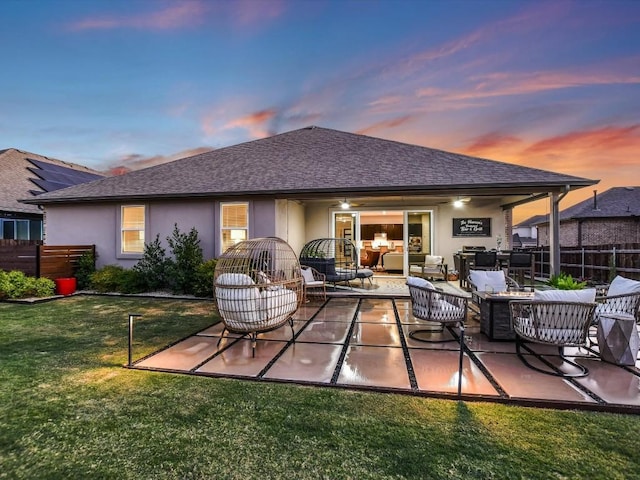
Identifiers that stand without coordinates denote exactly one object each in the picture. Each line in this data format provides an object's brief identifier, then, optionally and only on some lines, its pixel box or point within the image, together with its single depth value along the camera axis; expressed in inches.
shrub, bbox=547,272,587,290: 200.1
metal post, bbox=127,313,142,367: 158.1
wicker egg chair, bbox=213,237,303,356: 176.7
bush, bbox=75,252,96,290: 395.5
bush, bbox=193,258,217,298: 343.9
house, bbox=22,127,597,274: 340.2
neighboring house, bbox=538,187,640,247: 759.0
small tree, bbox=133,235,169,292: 375.6
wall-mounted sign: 451.5
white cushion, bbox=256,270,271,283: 205.3
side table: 154.4
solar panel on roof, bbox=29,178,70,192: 616.1
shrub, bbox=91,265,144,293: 368.8
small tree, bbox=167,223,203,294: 358.0
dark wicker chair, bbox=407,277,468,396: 191.0
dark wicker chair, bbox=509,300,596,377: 148.6
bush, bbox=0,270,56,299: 327.6
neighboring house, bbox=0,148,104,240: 535.5
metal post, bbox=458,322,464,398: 125.0
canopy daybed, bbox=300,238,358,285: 354.6
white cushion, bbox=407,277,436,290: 198.4
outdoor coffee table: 194.9
